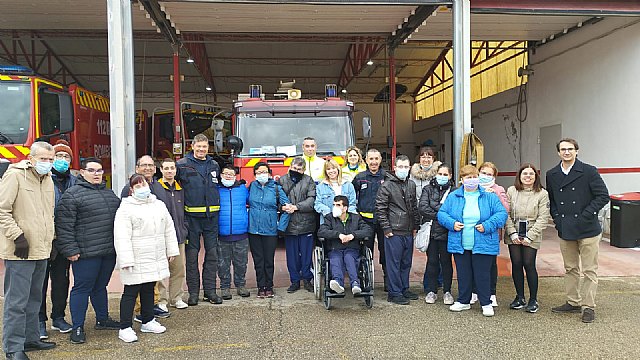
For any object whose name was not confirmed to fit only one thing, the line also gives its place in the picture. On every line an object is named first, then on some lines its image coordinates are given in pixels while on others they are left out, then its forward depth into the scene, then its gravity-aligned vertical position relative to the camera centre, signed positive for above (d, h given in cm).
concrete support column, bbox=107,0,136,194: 730 +114
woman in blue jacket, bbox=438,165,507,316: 527 -70
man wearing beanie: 476 -100
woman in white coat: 447 -73
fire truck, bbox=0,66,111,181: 741 +88
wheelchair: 545 -120
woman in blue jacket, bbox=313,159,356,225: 583 -26
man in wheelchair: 552 -77
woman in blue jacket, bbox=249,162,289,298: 588 -64
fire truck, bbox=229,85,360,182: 820 +66
